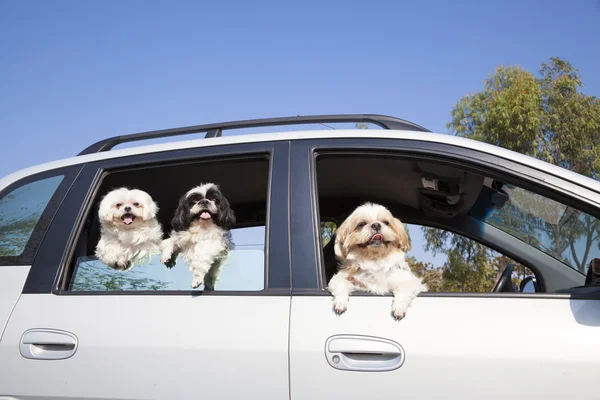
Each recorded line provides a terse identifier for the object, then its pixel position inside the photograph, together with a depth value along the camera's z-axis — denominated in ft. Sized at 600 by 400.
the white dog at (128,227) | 10.69
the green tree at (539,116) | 65.16
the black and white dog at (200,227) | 9.84
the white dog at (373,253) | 8.50
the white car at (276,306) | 6.86
